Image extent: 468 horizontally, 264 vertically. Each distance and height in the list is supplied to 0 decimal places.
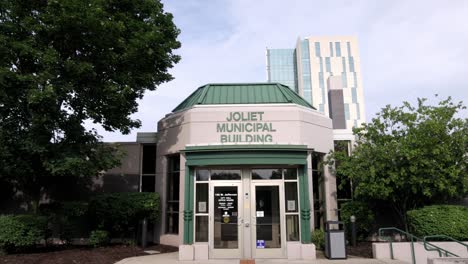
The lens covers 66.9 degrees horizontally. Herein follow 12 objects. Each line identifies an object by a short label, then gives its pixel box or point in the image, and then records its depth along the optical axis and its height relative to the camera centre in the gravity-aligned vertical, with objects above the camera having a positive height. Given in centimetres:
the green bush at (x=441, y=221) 1127 -64
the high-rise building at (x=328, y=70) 9138 +3467
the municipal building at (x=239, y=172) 1136 +114
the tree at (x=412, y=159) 1185 +145
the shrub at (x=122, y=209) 1277 -16
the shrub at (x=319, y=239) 1209 -123
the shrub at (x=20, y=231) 1078 -75
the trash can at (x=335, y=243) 1092 -124
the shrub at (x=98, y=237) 1231 -109
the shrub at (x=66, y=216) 1224 -33
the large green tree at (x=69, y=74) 1026 +405
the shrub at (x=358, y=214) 1344 -45
